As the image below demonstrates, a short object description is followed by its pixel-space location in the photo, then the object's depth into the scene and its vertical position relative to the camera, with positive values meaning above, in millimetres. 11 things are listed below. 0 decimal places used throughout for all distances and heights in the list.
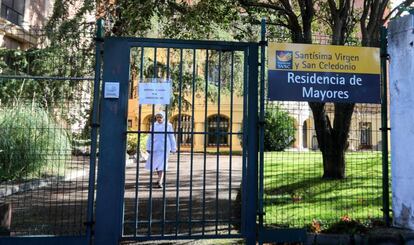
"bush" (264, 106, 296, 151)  8143 +381
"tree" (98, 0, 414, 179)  10555 +3354
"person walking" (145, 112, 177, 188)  8910 +62
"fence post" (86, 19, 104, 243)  5934 +198
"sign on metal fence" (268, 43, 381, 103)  6516 +1093
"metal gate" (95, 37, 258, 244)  5980 +190
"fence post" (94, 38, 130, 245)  5973 -35
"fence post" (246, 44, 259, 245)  6236 -93
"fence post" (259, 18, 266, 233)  6207 +285
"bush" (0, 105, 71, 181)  11359 +25
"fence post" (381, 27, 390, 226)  6816 +259
